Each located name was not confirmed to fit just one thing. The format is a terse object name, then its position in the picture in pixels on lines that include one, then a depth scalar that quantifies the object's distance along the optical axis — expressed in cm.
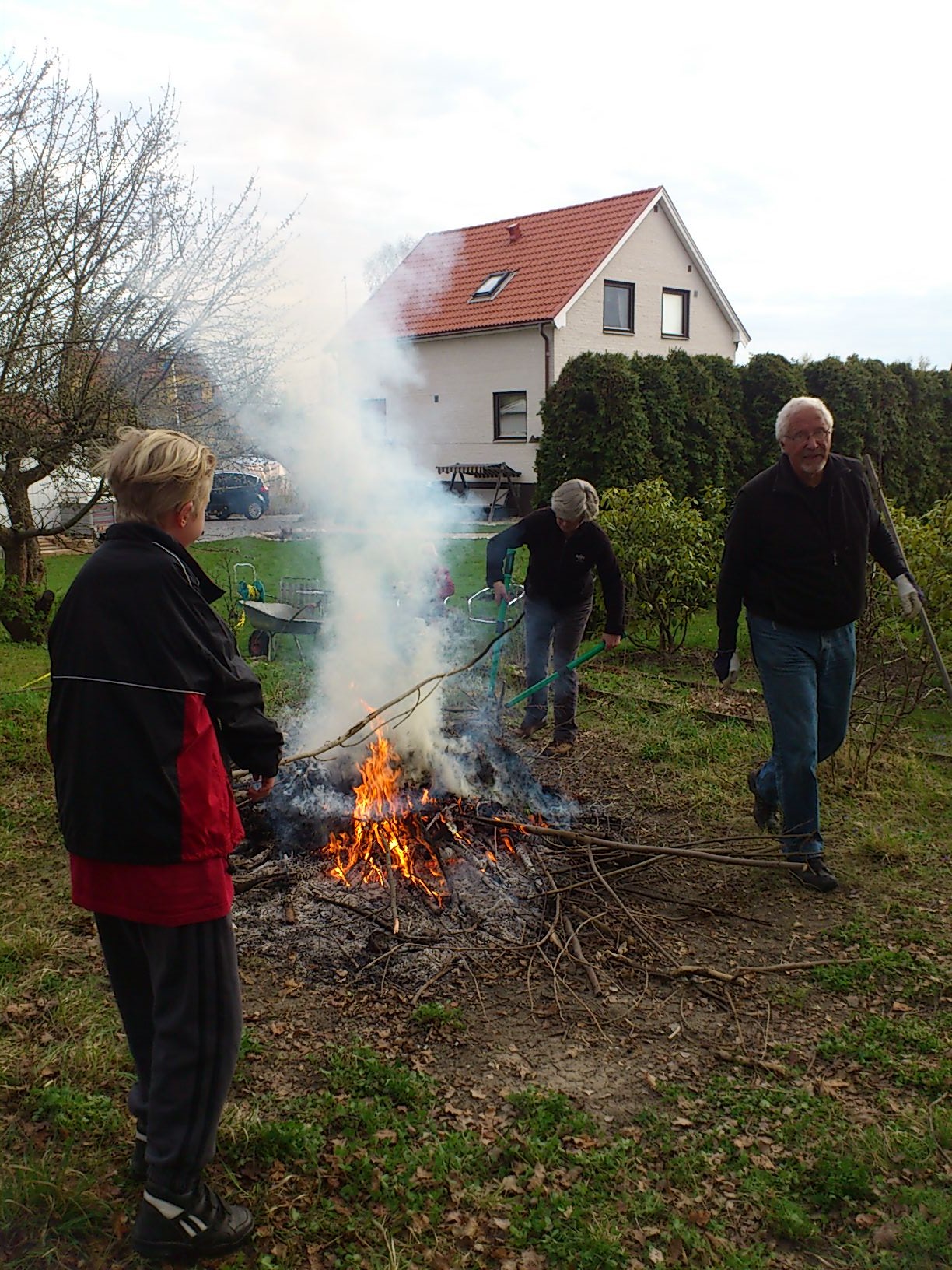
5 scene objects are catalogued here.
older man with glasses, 439
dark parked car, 1909
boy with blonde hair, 217
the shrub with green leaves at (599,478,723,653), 937
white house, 2167
